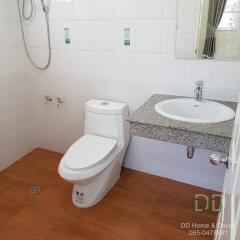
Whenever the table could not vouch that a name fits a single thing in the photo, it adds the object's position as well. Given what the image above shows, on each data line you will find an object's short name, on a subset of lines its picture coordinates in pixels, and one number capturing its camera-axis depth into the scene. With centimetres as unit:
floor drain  208
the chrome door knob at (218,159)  83
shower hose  213
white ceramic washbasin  162
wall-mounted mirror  158
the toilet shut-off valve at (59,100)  238
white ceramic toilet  170
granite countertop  131
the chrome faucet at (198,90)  170
